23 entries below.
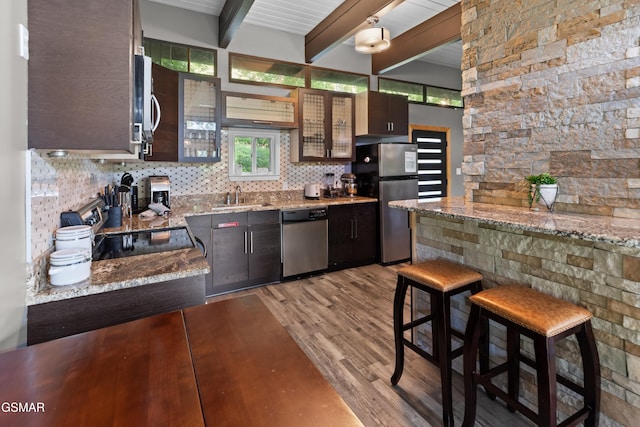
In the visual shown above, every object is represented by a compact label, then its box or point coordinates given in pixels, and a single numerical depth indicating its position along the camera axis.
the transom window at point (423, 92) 5.30
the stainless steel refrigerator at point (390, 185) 4.52
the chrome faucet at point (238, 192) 4.11
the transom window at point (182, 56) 3.62
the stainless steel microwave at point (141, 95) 1.48
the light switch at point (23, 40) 1.17
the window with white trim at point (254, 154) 4.16
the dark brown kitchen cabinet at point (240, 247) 3.49
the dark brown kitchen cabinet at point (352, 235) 4.26
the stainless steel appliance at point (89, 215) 1.72
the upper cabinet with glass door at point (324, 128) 4.25
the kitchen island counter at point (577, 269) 1.28
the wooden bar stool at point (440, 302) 1.66
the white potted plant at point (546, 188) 1.64
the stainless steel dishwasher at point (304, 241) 3.90
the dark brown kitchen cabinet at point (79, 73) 1.24
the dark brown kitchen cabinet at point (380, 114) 4.56
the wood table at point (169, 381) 0.62
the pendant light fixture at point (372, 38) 3.21
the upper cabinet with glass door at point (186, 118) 3.21
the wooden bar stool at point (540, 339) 1.25
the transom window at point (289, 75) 4.11
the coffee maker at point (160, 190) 3.47
